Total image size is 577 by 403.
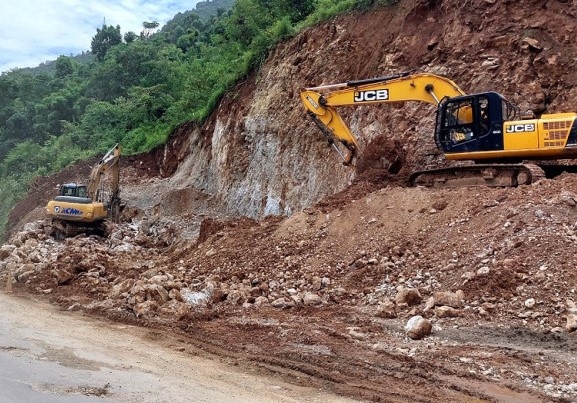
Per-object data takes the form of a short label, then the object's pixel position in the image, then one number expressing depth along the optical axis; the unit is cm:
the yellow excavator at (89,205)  2108
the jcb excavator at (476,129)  1174
